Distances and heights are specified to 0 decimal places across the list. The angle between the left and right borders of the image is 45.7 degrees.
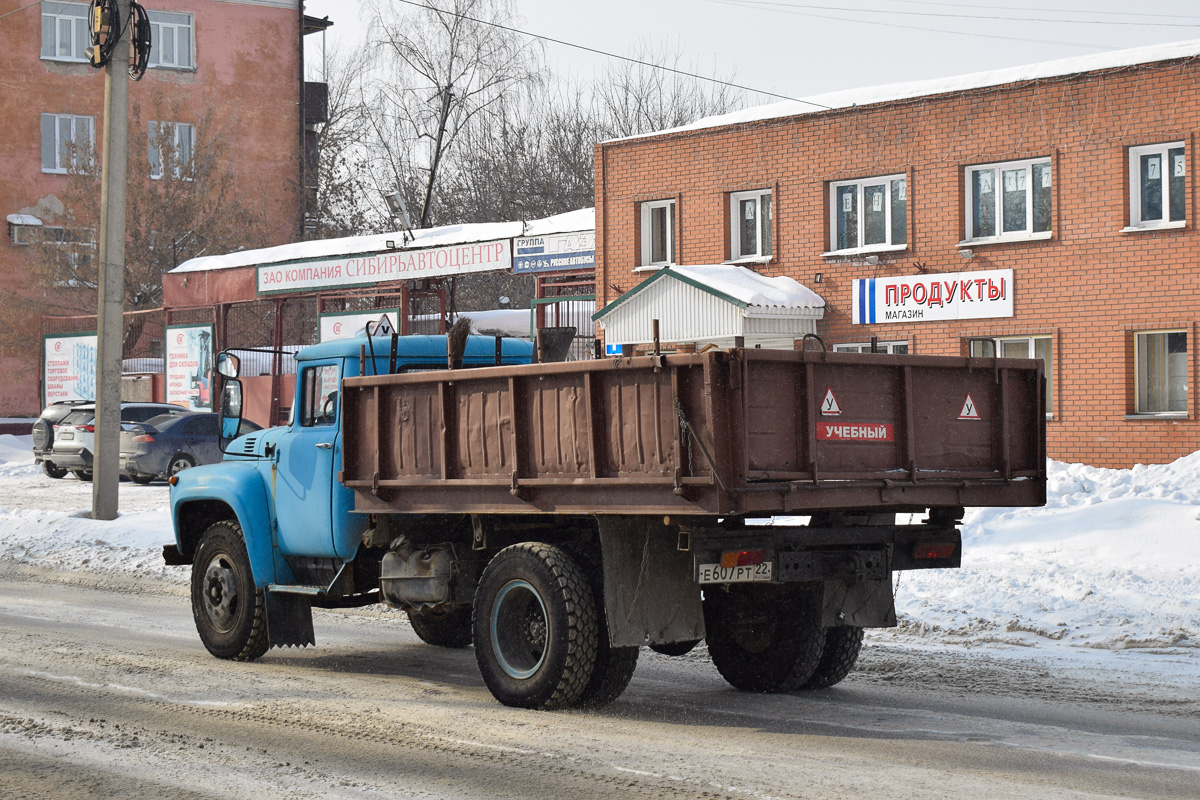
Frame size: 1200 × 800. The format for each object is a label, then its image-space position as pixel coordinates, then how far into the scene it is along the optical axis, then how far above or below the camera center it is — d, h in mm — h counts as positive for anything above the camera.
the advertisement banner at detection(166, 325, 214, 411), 34875 +1660
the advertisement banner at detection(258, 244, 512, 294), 27562 +3472
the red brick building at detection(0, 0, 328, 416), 45469 +11036
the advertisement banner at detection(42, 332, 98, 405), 36969 +1740
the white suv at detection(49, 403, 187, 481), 27531 -151
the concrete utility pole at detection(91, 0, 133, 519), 18062 +1906
